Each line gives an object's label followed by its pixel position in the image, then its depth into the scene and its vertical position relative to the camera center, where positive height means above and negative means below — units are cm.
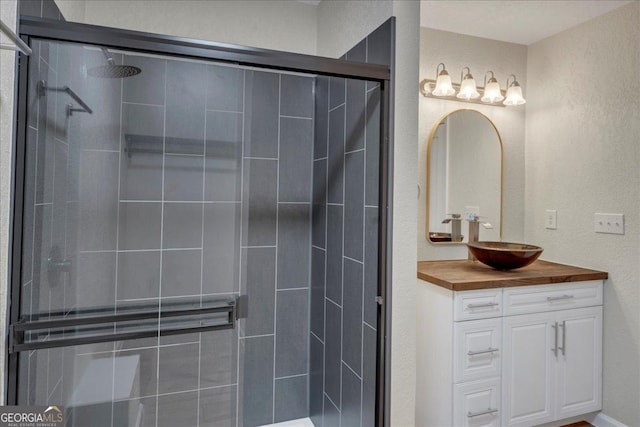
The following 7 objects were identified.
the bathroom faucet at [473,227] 261 -6
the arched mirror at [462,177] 261 +29
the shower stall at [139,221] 124 -3
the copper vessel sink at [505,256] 212 -22
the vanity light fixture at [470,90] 251 +89
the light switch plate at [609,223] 224 -2
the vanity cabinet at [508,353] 193 -75
